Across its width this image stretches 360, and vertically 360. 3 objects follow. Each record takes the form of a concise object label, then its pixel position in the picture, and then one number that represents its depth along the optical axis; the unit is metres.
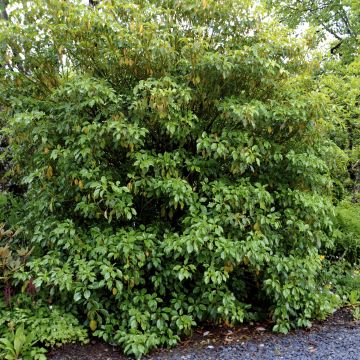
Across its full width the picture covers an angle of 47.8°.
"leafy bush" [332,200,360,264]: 5.13
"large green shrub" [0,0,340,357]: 3.33
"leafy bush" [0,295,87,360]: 2.98
